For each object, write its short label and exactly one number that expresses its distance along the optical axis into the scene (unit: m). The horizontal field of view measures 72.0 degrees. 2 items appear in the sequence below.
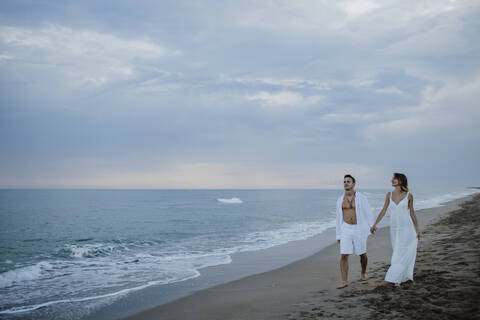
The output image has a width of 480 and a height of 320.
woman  5.59
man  6.23
